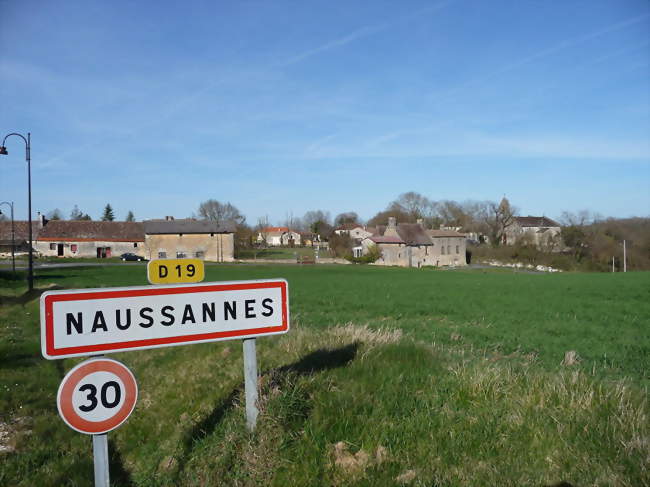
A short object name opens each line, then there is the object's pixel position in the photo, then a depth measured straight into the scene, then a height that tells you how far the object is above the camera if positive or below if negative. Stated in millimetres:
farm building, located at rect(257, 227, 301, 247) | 152188 +101
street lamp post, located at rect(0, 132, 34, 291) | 21378 +3768
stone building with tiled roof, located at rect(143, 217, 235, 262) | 73062 -418
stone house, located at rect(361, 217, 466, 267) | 76562 -1648
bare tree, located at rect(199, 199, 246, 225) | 95750 +5291
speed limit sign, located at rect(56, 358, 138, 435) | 2646 -904
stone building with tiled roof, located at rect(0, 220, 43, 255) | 80625 +1384
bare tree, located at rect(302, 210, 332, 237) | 122125 +3626
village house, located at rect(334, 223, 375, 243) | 108806 +1569
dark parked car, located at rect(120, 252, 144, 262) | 74688 -3036
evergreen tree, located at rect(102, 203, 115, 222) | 126000 +6471
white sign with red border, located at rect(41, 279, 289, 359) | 2961 -564
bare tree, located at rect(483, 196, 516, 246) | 95875 +3017
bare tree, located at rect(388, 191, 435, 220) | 115562 +7591
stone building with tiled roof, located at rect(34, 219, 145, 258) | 80062 -173
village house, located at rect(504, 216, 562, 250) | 77750 -556
